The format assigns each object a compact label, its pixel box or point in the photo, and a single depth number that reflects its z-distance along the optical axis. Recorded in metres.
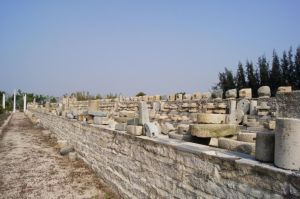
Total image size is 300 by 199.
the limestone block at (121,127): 5.39
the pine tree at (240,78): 20.59
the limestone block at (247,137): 3.52
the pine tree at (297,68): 16.86
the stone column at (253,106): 6.13
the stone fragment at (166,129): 5.00
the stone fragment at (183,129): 4.79
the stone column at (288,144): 2.11
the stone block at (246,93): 6.51
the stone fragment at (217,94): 7.72
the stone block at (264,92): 6.19
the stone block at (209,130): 3.71
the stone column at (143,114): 4.69
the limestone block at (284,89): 6.00
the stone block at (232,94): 6.83
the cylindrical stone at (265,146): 2.39
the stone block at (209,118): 3.91
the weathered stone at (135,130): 4.61
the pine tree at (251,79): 19.20
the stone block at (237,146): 2.99
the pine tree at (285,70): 17.46
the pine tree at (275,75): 17.81
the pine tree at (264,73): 18.36
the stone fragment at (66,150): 9.02
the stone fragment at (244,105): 6.37
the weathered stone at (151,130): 4.36
